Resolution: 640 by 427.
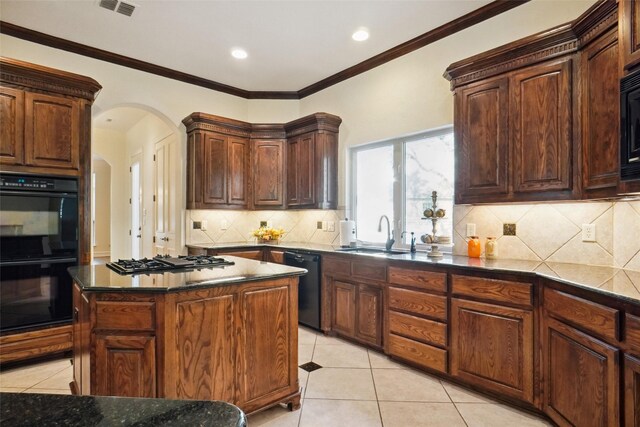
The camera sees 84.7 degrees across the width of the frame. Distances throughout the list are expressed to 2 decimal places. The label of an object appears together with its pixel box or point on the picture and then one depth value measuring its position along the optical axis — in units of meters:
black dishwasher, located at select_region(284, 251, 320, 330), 3.76
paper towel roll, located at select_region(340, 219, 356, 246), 4.07
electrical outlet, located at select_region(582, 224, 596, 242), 2.45
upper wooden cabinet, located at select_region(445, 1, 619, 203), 2.09
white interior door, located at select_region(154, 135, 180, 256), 4.83
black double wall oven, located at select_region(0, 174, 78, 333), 2.86
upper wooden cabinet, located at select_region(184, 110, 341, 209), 4.33
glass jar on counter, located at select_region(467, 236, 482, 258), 2.93
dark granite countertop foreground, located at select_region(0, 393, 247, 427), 0.52
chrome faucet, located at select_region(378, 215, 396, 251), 3.59
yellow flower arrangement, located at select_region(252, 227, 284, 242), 4.64
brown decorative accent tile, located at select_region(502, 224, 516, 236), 2.87
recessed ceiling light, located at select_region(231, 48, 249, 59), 3.84
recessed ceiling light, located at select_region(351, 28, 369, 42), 3.43
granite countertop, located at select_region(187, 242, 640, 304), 1.68
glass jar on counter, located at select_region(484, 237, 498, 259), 2.86
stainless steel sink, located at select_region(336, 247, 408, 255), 3.46
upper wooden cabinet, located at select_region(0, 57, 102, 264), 2.88
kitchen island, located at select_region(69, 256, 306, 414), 1.77
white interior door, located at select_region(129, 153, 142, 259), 6.66
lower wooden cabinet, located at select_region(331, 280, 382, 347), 3.19
